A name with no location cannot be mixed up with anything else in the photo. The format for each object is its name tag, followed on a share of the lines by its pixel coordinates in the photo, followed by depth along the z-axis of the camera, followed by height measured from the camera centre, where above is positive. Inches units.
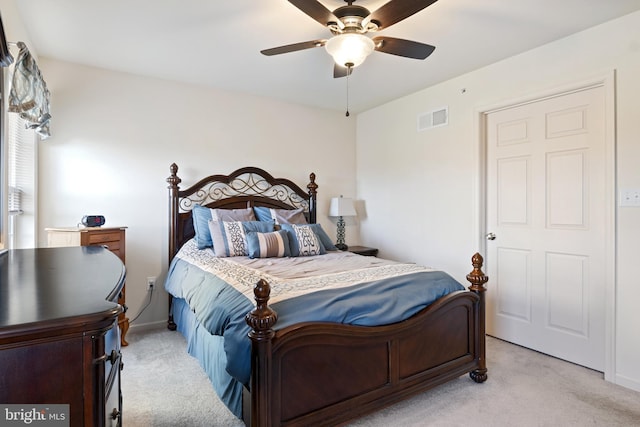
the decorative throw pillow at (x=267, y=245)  118.6 -12.5
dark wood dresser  26.9 -11.0
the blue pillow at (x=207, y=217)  129.0 -3.2
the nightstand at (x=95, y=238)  104.7 -8.8
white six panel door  102.7 -5.8
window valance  80.0 +29.1
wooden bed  60.7 -32.1
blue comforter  65.7 -20.8
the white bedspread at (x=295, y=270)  80.5 -17.5
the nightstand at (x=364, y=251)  166.6 -20.4
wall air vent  143.5 +38.4
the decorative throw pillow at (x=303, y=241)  125.8 -12.0
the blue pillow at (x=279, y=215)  146.9 -2.7
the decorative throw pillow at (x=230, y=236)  120.5 -9.7
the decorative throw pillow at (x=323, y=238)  139.7 -12.0
